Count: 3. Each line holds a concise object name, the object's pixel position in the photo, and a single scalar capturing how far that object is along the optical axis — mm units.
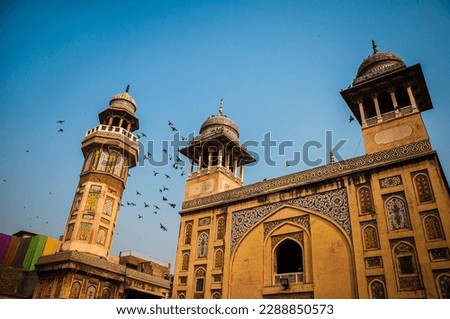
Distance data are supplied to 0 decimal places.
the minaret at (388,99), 14195
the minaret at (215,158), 19750
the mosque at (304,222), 12000
